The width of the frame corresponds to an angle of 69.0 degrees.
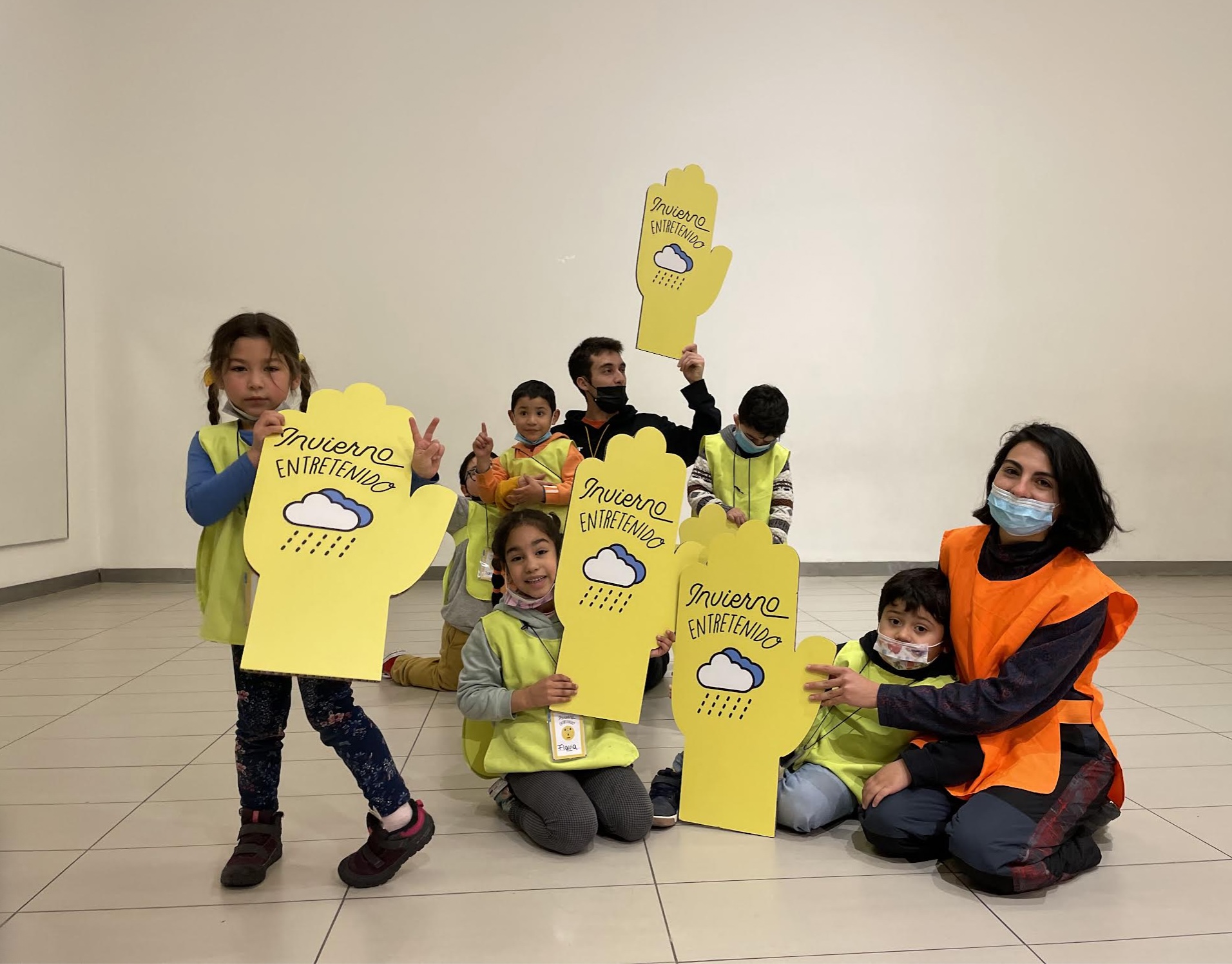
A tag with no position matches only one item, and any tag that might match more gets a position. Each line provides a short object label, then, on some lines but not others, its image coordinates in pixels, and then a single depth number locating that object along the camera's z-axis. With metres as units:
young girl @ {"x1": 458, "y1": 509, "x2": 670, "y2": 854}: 1.96
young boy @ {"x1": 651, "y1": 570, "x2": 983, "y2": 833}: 2.01
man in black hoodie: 3.09
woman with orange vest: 1.80
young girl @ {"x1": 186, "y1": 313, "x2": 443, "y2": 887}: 1.73
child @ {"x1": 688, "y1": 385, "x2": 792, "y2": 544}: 2.97
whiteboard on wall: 4.75
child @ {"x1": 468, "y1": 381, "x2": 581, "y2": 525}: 2.80
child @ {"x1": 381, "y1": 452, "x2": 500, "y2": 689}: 3.01
